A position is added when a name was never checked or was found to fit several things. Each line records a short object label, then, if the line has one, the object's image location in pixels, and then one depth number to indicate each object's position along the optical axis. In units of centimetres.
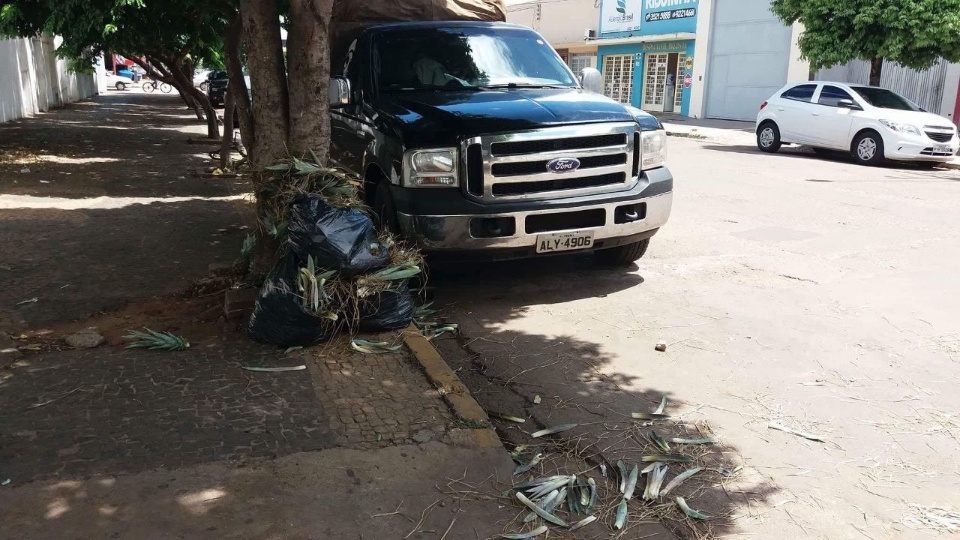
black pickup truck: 554
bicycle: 5012
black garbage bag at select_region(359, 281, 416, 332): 498
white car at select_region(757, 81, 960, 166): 1502
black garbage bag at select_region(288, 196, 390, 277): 471
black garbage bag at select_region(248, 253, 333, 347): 469
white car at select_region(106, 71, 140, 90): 5191
